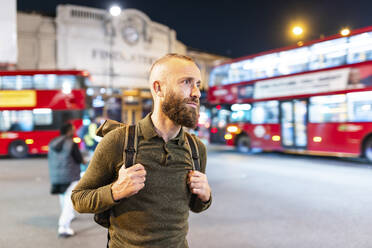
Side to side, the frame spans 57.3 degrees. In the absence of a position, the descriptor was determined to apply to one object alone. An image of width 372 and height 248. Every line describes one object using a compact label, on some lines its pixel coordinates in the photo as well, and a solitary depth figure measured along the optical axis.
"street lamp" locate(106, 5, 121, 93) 31.83
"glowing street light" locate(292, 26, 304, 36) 15.92
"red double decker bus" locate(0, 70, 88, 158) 14.16
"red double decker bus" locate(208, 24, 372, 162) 11.15
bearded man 1.61
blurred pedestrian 5.09
